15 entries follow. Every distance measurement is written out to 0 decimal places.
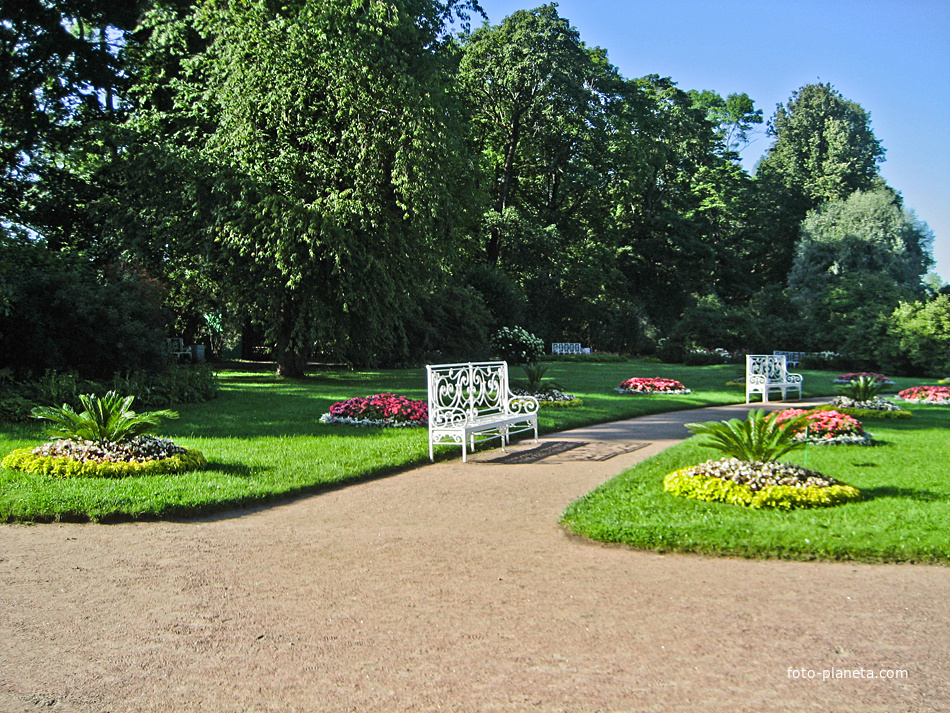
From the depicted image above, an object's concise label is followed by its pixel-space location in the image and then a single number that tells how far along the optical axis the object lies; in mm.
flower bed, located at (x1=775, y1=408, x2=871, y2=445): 9742
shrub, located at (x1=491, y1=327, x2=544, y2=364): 29062
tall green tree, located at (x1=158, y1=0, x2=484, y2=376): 17500
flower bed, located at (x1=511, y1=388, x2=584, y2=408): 14164
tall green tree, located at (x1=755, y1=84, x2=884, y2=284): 51656
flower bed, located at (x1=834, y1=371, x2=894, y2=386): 19422
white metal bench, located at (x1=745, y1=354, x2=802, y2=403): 16797
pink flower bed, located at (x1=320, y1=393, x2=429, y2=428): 11344
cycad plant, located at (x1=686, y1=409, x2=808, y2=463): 6785
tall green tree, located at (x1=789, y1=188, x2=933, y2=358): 41344
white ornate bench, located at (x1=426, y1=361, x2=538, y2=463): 9172
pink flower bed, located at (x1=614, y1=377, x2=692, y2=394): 18234
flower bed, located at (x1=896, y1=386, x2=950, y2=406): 16875
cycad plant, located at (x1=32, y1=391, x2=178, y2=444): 7812
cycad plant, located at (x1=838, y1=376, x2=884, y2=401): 13750
